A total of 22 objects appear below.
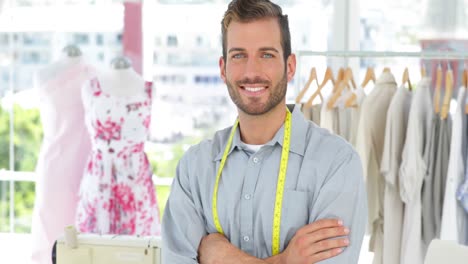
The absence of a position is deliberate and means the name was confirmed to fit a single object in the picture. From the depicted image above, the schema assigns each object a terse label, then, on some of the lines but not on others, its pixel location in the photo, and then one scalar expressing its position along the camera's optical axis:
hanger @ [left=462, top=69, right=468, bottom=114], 3.22
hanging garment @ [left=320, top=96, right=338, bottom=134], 3.36
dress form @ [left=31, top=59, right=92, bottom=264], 3.87
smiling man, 2.05
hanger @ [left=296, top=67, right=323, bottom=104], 3.45
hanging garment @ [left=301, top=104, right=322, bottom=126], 3.44
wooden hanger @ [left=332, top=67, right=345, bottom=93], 3.47
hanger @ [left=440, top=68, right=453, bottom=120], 3.17
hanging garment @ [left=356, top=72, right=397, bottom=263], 3.32
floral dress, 3.71
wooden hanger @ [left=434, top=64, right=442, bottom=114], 3.22
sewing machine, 2.53
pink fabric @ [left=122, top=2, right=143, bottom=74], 4.73
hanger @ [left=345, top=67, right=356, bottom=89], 3.45
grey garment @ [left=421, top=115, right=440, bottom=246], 3.23
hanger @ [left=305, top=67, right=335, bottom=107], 3.44
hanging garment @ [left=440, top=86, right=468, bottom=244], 3.12
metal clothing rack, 3.17
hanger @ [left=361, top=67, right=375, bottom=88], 3.48
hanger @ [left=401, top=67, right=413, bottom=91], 3.37
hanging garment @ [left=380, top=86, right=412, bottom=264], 3.24
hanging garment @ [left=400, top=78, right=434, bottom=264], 3.19
